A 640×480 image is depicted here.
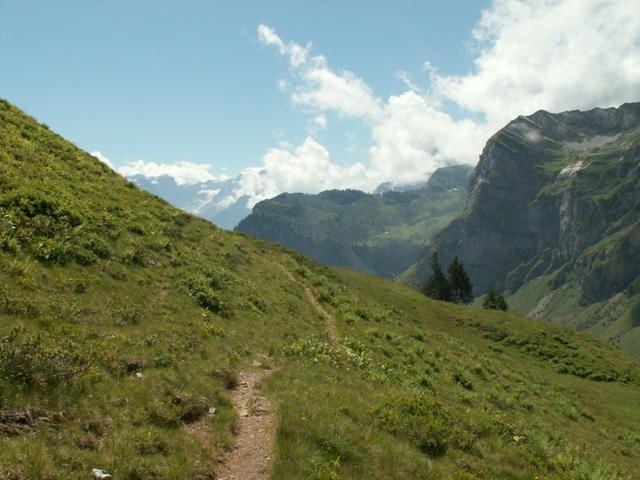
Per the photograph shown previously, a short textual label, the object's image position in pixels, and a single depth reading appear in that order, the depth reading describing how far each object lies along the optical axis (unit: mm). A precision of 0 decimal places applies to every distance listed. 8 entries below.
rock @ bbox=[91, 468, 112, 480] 10141
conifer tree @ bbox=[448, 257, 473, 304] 129375
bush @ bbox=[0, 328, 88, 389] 12219
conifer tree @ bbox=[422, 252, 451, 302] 126875
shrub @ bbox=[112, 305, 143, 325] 18958
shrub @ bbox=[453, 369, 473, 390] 29703
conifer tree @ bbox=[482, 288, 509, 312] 124375
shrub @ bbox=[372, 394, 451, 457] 15297
